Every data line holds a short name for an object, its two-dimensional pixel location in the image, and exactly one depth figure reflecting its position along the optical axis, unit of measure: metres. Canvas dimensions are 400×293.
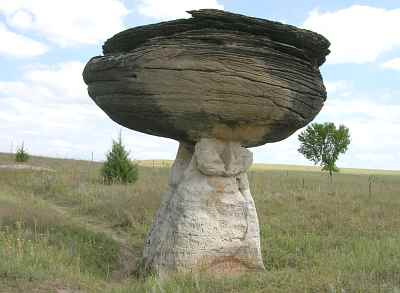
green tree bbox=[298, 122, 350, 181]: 38.66
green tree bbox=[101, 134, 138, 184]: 20.24
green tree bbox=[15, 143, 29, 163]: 30.08
